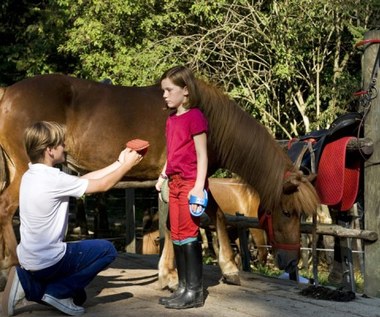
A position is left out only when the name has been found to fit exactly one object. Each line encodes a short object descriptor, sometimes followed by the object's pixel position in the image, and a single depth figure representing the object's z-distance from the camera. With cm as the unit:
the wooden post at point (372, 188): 460
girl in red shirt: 411
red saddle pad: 475
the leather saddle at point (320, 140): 486
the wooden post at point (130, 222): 873
